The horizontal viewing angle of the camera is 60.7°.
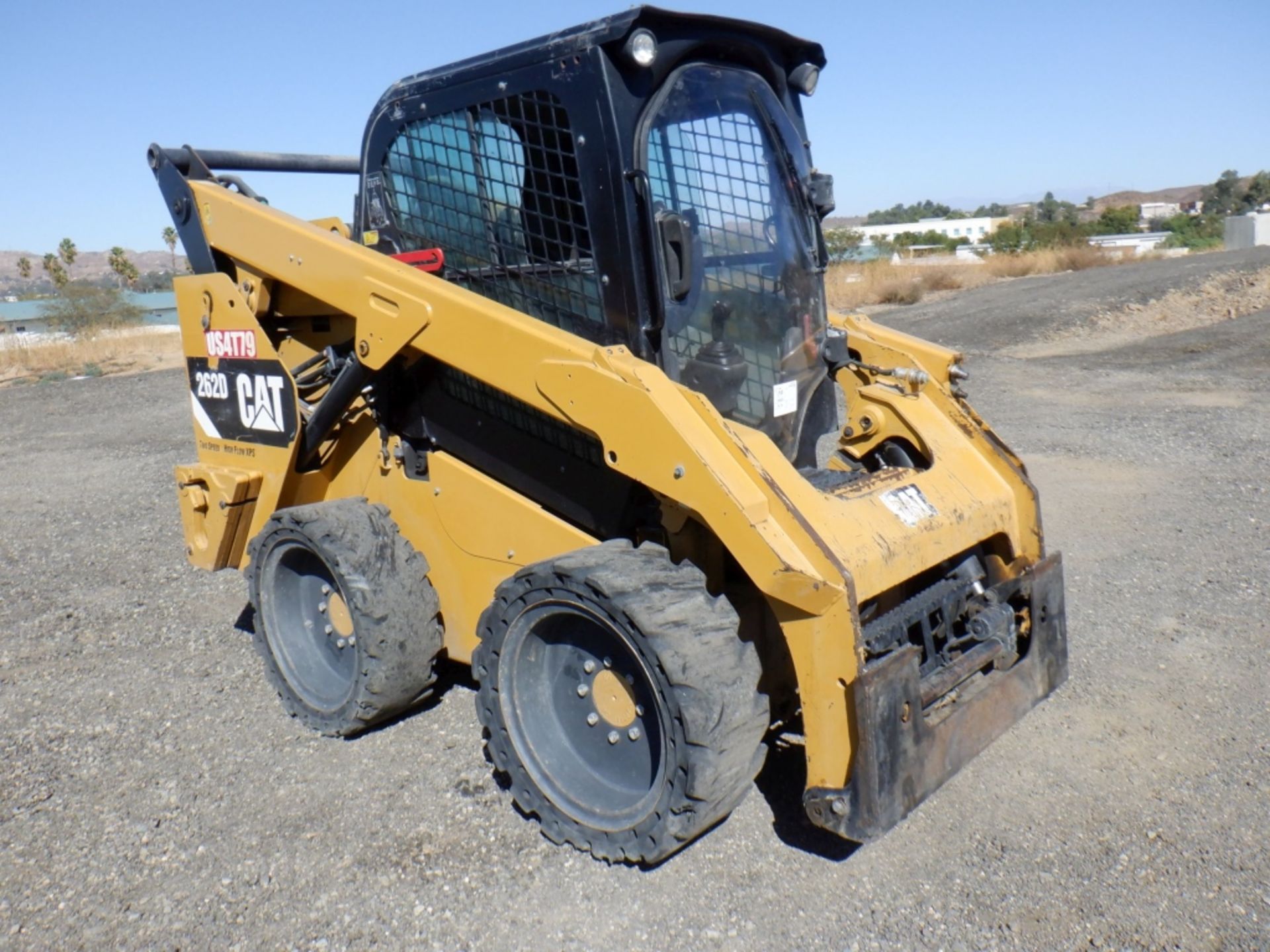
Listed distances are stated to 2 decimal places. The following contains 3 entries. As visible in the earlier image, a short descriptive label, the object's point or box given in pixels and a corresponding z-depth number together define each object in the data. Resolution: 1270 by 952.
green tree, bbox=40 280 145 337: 29.42
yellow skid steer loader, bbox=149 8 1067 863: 2.86
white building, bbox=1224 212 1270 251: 36.75
